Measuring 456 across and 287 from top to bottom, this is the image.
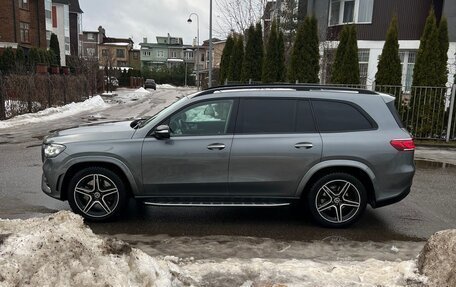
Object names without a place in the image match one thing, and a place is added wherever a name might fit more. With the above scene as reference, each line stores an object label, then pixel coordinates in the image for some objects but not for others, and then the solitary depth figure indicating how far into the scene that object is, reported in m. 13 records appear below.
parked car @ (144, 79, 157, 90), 65.25
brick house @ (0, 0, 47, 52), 40.50
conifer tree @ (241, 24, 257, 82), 18.52
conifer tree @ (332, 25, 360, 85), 13.55
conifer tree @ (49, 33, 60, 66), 46.03
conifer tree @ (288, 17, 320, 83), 14.87
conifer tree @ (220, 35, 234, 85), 23.16
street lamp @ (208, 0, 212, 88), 27.28
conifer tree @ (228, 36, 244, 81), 21.16
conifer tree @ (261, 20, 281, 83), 16.72
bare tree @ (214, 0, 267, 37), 25.92
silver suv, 5.25
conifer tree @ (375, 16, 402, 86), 13.00
